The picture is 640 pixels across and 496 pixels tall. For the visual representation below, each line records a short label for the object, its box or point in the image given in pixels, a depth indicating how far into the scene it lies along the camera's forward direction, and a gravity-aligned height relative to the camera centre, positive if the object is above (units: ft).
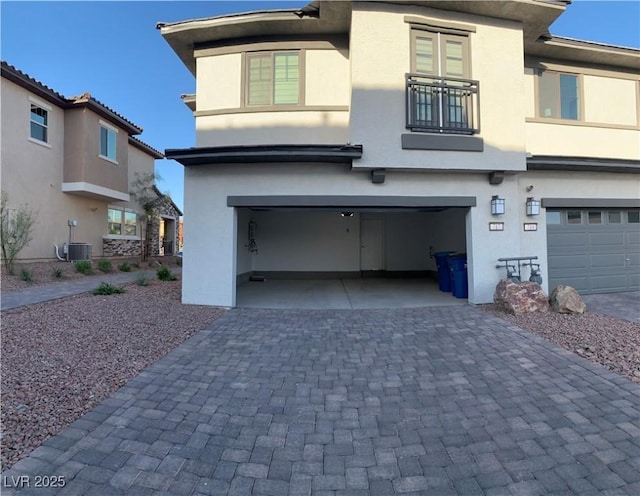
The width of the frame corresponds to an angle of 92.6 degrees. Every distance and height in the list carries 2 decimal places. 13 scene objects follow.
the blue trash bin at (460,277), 26.27 -2.07
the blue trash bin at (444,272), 29.22 -1.86
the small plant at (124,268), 43.29 -2.05
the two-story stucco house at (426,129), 22.03 +9.84
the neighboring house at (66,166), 35.91 +11.96
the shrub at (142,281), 30.53 -2.83
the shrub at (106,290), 25.21 -3.08
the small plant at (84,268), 36.78 -1.73
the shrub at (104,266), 39.93 -1.62
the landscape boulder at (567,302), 20.07 -3.26
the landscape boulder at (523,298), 20.35 -3.05
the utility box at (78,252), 42.22 +0.23
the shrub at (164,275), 34.73 -2.47
